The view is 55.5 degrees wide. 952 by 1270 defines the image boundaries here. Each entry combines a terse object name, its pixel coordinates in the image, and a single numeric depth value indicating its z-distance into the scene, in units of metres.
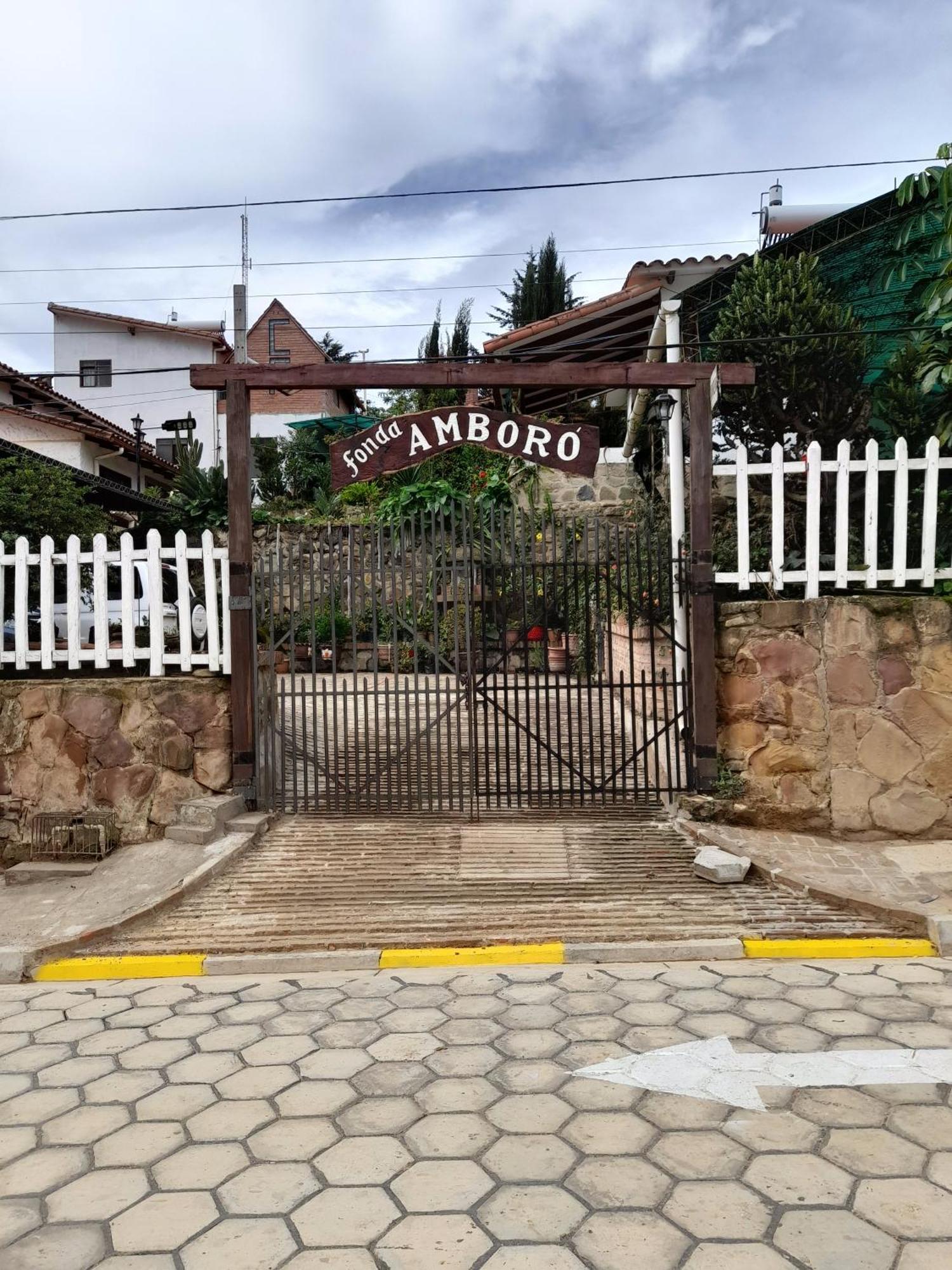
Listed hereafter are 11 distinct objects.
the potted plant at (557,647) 11.23
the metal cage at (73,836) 6.56
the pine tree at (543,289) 28.66
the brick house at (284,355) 33.91
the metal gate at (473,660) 6.58
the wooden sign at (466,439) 6.87
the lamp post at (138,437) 24.69
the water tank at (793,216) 15.16
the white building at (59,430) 23.45
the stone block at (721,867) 5.66
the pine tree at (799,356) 10.18
